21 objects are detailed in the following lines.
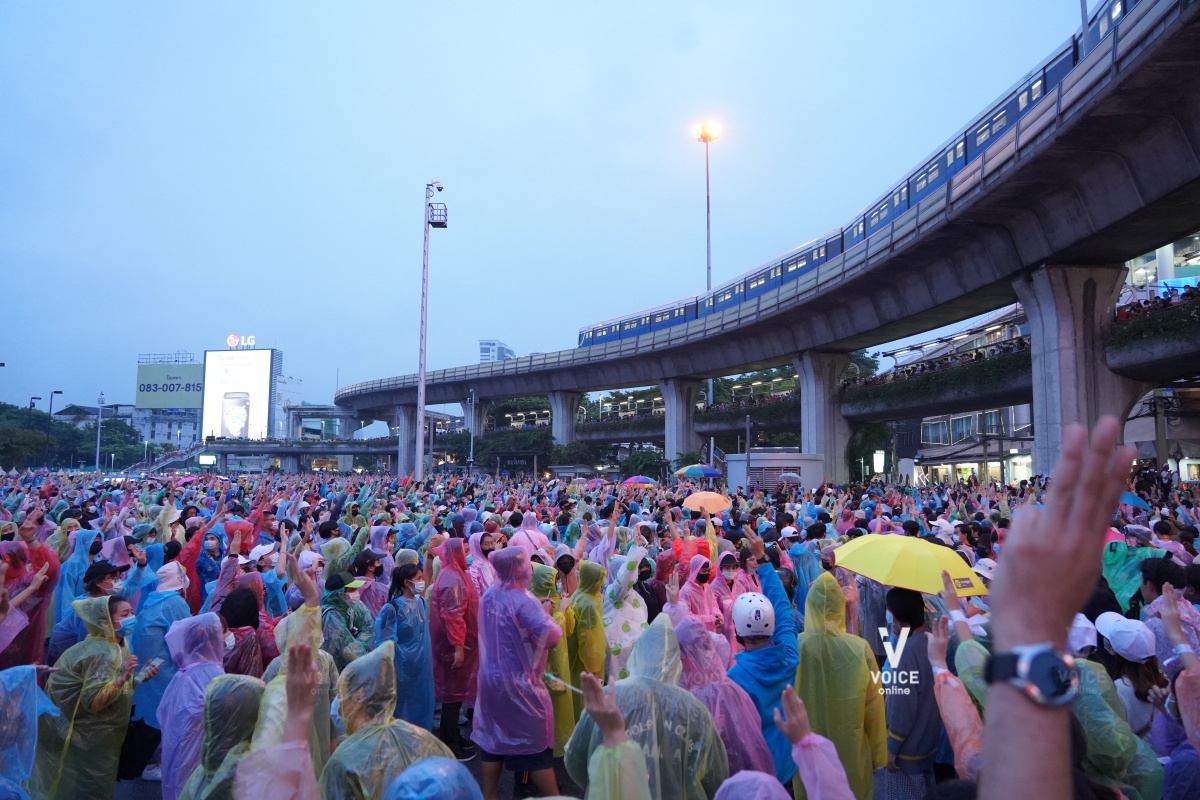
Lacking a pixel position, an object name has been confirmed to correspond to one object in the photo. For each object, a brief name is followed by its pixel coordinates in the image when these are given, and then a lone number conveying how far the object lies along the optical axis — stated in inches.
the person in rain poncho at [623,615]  240.2
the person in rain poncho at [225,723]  119.4
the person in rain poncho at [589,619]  225.8
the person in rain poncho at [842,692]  152.3
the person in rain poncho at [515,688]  190.9
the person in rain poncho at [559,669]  219.1
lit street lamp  1672.0
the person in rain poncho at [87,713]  167.3
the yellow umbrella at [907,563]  177.5
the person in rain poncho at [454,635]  244.1
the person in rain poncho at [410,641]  224.8
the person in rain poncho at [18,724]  136.0
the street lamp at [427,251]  1272.1
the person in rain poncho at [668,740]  120.7
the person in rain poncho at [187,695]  149.5
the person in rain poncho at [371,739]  107.7
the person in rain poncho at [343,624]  200.2
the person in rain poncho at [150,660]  211.2
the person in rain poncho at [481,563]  268.5
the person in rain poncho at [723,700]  141.6
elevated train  679.1
